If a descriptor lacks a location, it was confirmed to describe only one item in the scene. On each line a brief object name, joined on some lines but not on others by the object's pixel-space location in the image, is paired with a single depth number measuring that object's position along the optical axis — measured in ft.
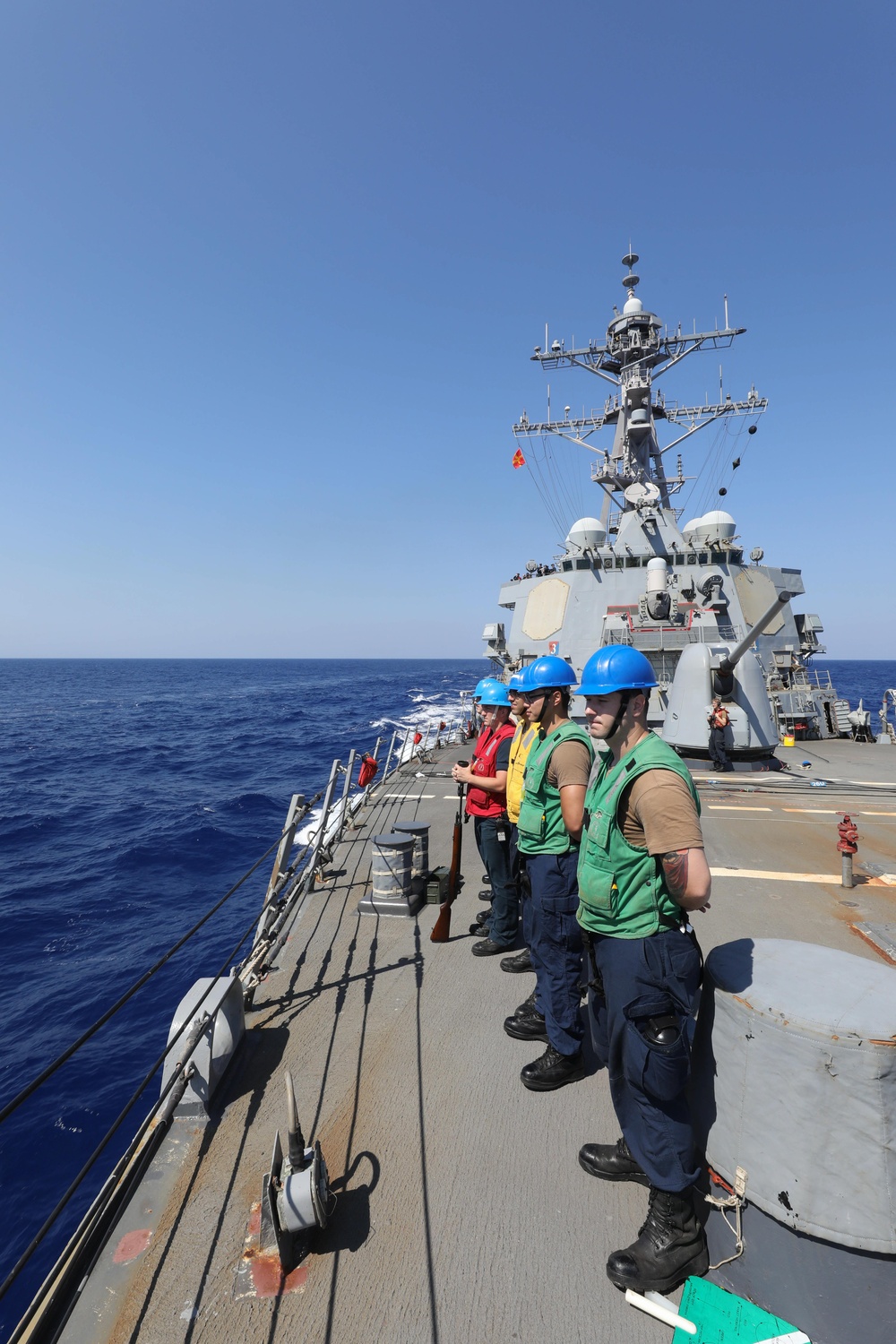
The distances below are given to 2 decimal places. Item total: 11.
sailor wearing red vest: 14.24
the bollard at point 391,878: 17.28
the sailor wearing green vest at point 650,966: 6.57
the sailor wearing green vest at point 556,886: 9.85
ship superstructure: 39.19
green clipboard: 5.84
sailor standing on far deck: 37.58
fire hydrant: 18.26
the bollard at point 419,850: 18.41
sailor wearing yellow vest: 12.33
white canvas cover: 6.03
